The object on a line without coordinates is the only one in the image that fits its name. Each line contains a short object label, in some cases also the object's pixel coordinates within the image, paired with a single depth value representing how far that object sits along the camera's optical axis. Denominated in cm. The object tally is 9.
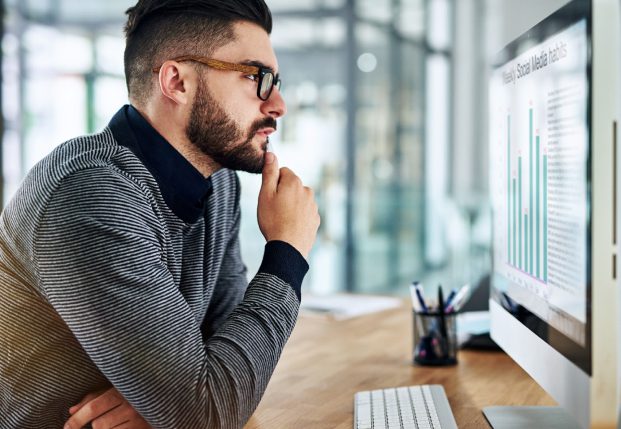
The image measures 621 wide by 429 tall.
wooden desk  132
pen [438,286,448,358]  168
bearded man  104
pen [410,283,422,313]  170
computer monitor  87
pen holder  168
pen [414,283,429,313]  170
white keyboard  120
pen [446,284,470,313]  169
